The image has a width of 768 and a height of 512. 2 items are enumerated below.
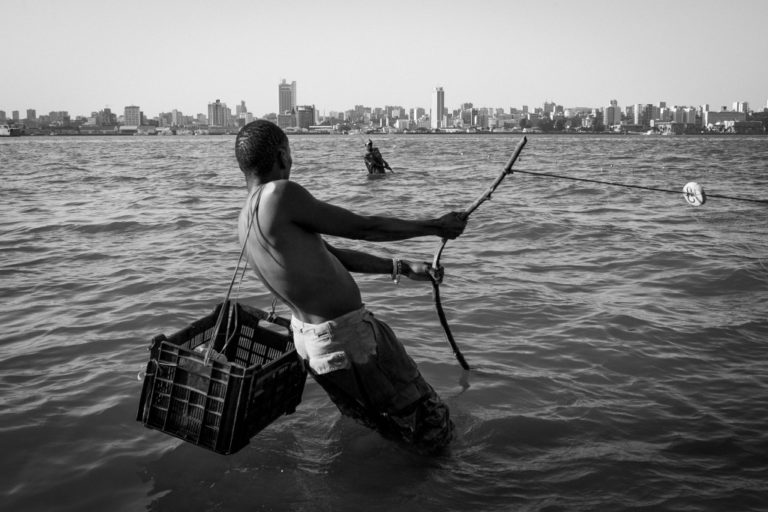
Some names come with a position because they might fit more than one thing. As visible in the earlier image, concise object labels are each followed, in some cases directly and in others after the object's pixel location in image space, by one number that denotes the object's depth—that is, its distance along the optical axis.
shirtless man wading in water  3.80
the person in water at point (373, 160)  28.64
